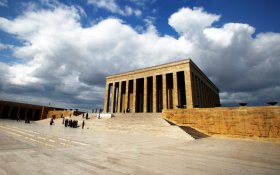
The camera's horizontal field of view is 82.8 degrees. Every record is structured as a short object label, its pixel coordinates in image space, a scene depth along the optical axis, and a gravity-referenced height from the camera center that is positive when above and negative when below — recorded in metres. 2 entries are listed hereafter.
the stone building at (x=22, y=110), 42.56 +0.72
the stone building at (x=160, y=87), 27.33 +6.17
